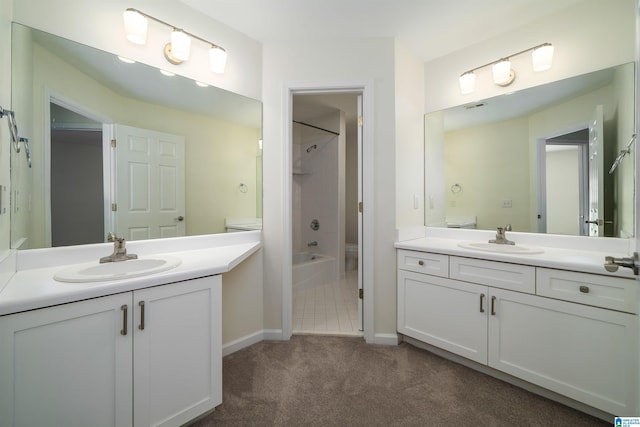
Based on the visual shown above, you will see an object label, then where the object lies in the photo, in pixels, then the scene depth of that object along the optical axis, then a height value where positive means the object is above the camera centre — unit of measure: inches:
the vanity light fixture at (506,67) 70.1 +40.8
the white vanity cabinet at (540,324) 49.4 -24.3
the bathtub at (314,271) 136.2 -30.9
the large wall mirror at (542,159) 62.5 +14.9
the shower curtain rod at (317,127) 157.1 +50.7
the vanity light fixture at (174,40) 59.3 +41.7
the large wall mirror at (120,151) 50.5 +14.8
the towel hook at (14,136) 40.3 +13.4
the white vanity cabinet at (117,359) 34.7 -22.0
